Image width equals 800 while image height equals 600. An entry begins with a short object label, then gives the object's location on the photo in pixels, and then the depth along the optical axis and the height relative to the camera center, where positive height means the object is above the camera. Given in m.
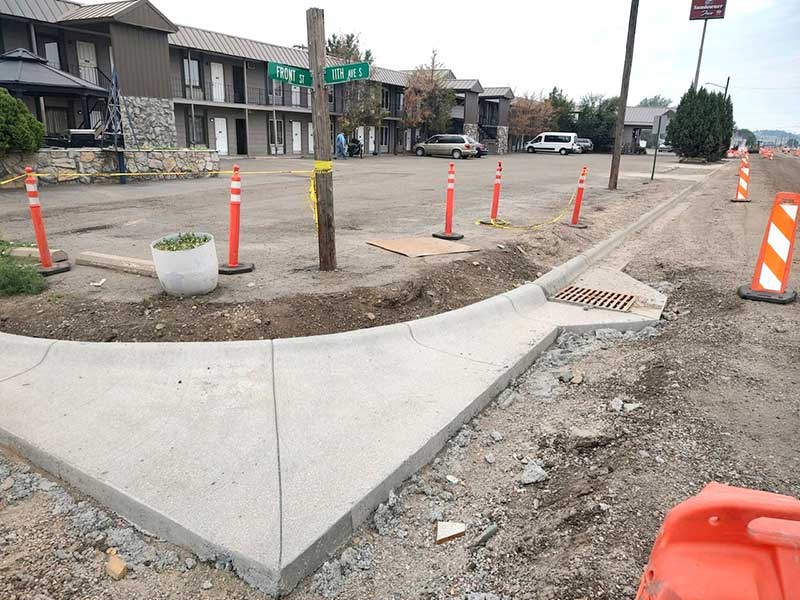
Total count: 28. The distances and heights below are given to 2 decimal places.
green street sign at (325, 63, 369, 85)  5.93 +0.70
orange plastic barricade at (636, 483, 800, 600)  1.49 -1.05
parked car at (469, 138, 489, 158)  43.03 -0.28
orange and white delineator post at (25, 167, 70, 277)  6.28 -1.04
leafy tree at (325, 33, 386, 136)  37.91 +3.05
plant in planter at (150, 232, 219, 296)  5.33 -1.13
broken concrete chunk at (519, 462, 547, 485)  3.37 -1.90
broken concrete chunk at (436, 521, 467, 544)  2.93 -1.95
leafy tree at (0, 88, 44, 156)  13.20 +0.19
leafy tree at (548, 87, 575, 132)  65.62 +4.16
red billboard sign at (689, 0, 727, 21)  51.47 +12.39
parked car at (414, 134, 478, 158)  41.53 -0.10
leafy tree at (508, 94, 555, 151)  60.50 +3.17
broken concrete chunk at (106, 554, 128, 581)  2.58 -1.90
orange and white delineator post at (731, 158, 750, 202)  17.56 -1.06
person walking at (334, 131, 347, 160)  34.19 -0.19
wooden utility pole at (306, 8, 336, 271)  5.94 +0.05
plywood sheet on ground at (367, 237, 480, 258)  7.79 -1.41
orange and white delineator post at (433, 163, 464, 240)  8.90 -1.09
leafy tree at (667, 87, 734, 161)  43.00 +1.80
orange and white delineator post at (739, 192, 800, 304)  6.41 -1.10
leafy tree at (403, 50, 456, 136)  44.66 +3.51
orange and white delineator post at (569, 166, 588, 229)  11.13 -1.16
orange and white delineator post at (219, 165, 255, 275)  6.11 -1.06
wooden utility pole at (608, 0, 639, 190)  16.81 +1.50
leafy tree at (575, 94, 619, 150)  65.31 +2.83
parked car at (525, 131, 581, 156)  54.75 +0.35
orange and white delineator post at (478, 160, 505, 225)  10.41 -0.98
